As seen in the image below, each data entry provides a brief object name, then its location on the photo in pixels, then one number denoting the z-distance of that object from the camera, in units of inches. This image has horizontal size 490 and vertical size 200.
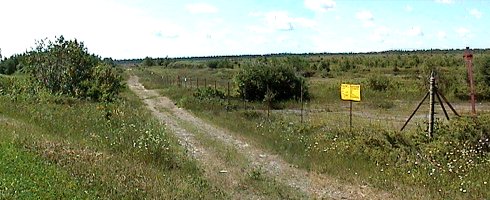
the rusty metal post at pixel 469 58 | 536.6
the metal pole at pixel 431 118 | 518.0
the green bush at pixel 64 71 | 1210.0
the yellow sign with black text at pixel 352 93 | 631.2
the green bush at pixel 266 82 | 1365.7
